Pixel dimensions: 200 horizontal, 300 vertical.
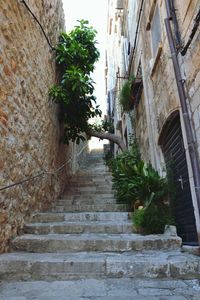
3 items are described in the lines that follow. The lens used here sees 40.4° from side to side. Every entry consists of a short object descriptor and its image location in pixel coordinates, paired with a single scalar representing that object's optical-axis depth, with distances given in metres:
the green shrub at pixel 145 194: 3.86
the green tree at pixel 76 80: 6.16
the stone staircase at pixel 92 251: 2.77
